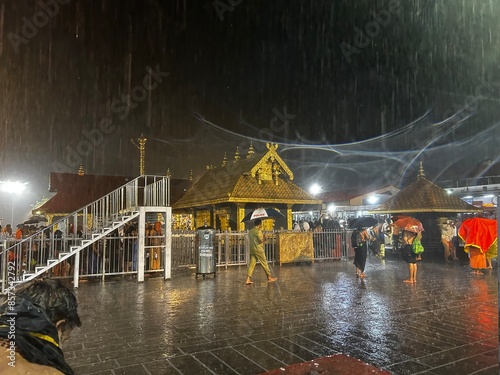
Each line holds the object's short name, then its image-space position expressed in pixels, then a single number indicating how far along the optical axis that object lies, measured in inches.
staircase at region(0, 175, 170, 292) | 386.6
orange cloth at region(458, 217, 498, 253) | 481.1
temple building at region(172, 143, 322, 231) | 754.8
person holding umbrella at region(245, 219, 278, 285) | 414.6
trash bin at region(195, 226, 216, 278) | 458.3
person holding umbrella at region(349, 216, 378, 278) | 442.9
